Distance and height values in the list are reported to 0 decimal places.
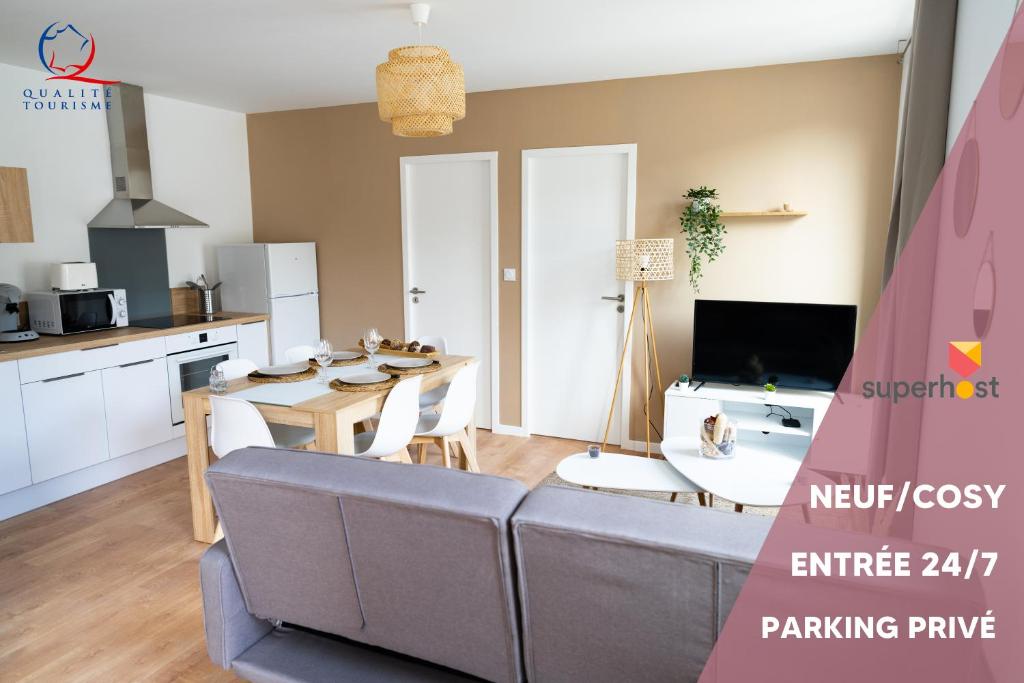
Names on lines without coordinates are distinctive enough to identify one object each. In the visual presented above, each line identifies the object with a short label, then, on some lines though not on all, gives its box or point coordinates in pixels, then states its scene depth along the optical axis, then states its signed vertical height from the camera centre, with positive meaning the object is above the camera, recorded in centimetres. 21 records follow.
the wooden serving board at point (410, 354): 400 -62
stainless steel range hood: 464 +58
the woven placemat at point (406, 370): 356 -64
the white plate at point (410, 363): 365 -62
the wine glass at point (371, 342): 375 -51
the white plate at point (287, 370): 353 -64
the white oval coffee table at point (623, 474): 296 -104
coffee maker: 391 -37
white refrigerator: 529 -28
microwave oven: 406 -37
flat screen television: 401 -58
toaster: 418 -16
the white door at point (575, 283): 467 -24
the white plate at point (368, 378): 333 -64
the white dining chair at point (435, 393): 426 -93
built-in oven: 454 -74
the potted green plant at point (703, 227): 427 +14
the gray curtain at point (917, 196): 230 +19
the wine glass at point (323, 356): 353 -55
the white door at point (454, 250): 507 +0
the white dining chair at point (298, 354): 416 -64
